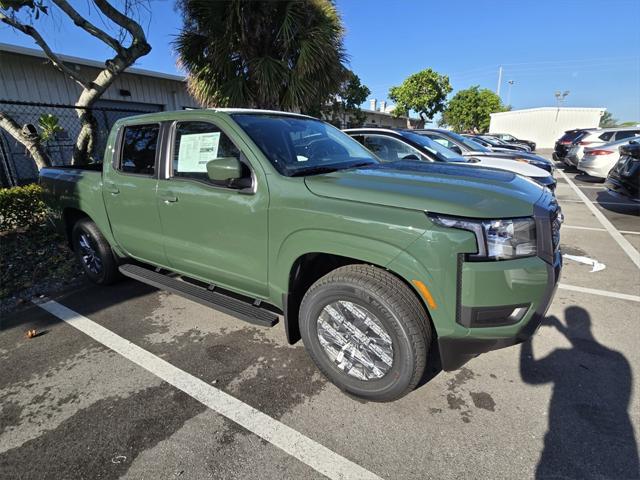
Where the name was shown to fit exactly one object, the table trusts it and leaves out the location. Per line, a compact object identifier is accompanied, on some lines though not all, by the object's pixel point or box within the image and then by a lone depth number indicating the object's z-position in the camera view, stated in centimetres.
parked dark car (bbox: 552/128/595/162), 1643
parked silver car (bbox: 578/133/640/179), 1035
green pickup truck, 190
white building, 3625
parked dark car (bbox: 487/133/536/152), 2528
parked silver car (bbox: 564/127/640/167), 1342
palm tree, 820
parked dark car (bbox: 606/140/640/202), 623
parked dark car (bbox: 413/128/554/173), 788
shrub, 531
